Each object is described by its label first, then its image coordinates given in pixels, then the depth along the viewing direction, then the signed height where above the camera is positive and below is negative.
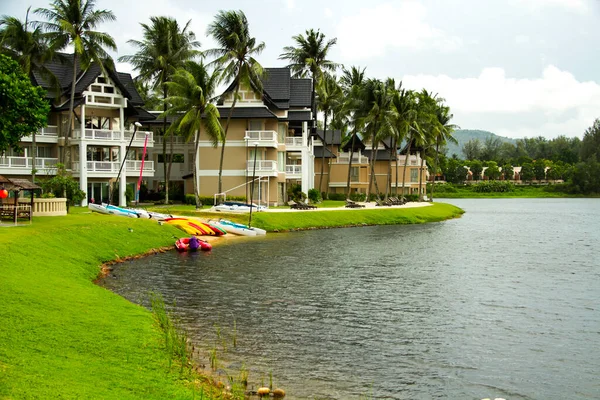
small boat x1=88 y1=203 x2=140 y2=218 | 46.66 -2.46
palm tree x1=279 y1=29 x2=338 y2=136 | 76.31 +15.75
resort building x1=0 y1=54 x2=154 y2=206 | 56.31 +3.95
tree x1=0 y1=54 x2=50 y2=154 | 34.25 +4.09
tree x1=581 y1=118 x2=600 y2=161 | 157.71 +11.50
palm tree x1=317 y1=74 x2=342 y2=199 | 81.07 +11.54
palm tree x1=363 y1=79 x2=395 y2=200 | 77.12 +9.52
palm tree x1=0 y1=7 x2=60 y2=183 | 51.94 +11.17
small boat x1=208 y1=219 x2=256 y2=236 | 46.84 -3.56
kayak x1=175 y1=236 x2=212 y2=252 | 37.91 -3.96
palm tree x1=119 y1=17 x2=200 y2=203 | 63.41 +13.16
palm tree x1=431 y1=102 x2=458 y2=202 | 99.47 +10.59
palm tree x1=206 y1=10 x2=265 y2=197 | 57.44 +12.45
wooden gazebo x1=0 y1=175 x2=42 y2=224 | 33.47 -1.65
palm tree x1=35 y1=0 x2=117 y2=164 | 52.16 +12.38
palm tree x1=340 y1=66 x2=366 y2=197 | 79.00 +10.03
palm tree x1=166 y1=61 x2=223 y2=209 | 55.50 +7.27
